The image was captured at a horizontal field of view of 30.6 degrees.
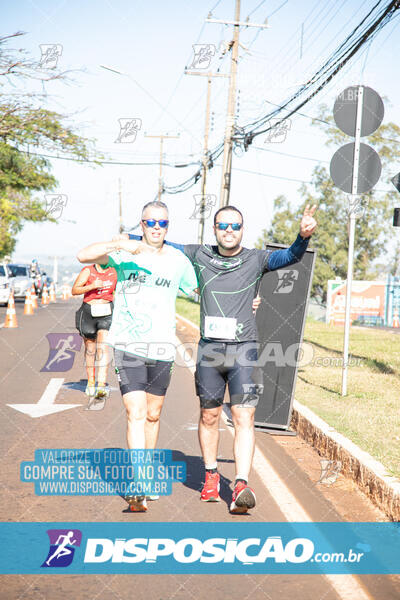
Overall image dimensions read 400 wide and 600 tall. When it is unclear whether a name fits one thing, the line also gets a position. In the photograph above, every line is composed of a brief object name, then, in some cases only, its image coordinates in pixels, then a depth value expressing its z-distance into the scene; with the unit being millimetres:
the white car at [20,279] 36484
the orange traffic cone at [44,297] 35406
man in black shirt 5242
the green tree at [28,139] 19500
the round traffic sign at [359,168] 8828
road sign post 8875
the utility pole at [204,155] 34531
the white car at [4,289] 31281
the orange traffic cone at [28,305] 27038
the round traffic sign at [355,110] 8953
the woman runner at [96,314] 8992
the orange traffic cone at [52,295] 40356
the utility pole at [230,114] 24859
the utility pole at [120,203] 78875
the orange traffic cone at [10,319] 20986
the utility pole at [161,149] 52509
